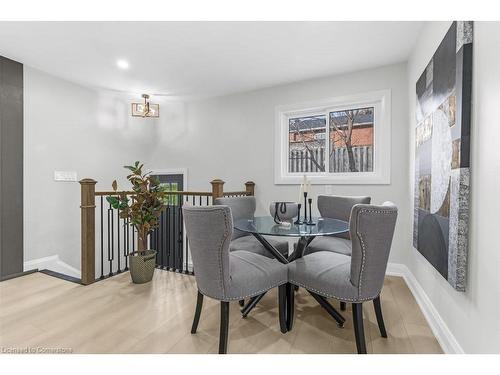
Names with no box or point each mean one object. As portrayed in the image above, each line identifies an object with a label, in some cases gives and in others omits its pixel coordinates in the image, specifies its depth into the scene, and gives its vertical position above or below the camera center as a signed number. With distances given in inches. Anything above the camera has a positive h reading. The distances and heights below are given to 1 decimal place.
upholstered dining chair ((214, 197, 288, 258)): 92.0 -22.0
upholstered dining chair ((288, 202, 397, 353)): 56.1 -19.5
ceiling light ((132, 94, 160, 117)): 144.4 +42.6
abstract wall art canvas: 53.0 +7.7
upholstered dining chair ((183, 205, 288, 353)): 58.7 -21.2
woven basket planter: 107.7 -36.8
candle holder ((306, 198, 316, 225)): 83.8 -13.0
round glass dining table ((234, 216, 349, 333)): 69.2 -13.5
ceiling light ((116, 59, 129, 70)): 114.1 +55.7
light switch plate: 133.9 +3.5
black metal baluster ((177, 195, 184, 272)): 150.1 -30.2
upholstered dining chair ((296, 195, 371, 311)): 88.7 -13.1
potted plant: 108.0 -12.4
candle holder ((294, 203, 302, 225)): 84.0 -13.0
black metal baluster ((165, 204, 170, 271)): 128.6 -19.2
